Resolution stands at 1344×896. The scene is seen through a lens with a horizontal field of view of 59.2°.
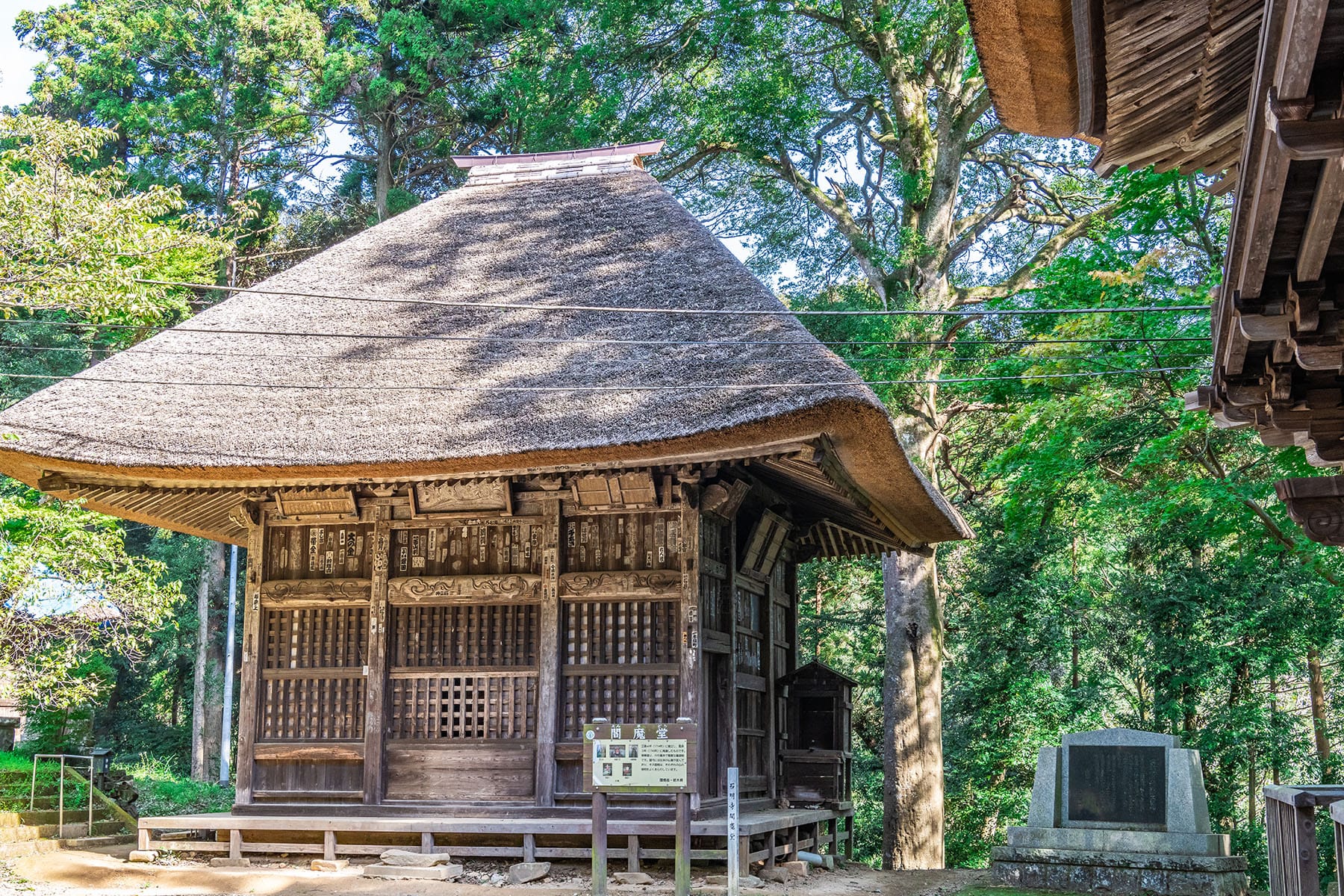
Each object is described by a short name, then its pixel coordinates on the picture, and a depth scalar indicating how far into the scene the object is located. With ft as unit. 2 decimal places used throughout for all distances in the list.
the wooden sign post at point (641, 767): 29.55
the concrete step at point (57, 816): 43.27
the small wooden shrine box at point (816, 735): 44.19
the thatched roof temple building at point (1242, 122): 10.45
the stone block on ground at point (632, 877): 32.12
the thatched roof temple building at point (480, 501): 32.68
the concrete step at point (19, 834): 39.52
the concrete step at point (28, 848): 38.14
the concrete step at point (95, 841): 42.11
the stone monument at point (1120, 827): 33.32
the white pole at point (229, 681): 76.23
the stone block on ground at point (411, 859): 33.32
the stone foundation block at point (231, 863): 35.14
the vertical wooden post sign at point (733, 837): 28.60
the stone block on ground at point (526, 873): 32.68
